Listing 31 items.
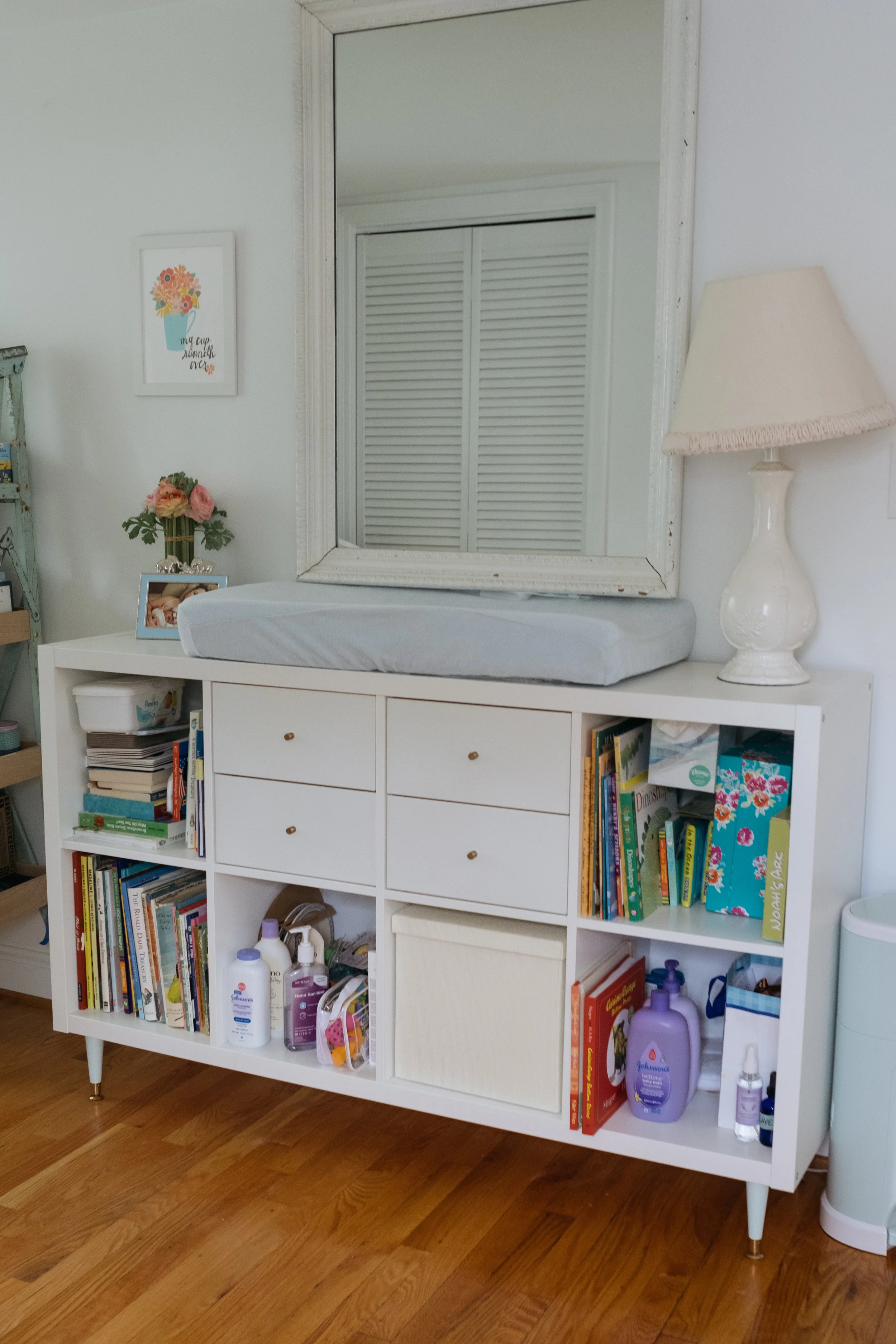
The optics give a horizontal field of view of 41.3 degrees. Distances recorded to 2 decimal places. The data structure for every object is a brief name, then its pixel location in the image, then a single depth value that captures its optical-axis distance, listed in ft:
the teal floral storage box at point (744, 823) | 5.52
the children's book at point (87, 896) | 7.13
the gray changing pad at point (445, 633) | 5.49
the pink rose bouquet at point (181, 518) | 7.32
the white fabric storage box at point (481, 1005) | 5.86
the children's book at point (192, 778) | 6.67
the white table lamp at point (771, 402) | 5.23
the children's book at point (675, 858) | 5.90
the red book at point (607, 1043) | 5.71
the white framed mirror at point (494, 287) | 6.18
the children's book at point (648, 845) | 5.69
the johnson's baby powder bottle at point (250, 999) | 6.63
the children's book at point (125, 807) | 6.92
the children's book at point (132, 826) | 6.88
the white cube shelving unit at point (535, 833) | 5.27
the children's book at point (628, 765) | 5.65
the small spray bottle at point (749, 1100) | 5.57
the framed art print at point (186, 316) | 7.53
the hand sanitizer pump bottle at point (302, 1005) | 6.55
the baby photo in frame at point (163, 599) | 7.29
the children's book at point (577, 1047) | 5.71
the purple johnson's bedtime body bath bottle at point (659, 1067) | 5.77
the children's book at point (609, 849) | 5.67
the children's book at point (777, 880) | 5.32
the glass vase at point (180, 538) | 7.43
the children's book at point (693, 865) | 5.89
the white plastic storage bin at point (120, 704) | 6.87
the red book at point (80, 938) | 7.17
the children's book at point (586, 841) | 5.61
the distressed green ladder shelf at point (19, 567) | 8.04
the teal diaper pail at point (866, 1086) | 5.44
